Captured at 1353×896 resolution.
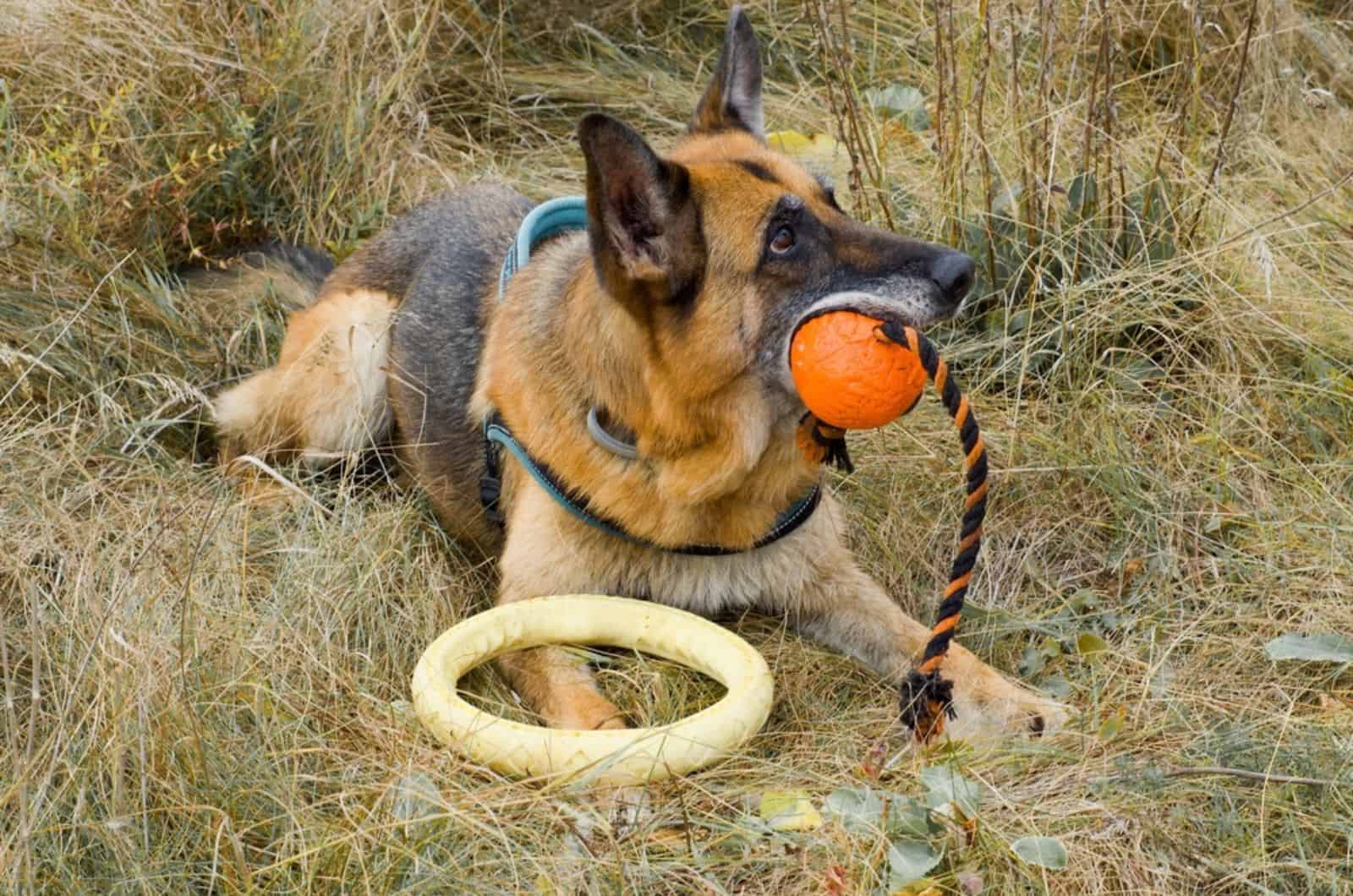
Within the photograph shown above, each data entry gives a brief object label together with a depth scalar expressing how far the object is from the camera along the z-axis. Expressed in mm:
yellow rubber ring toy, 3400
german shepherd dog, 3535
